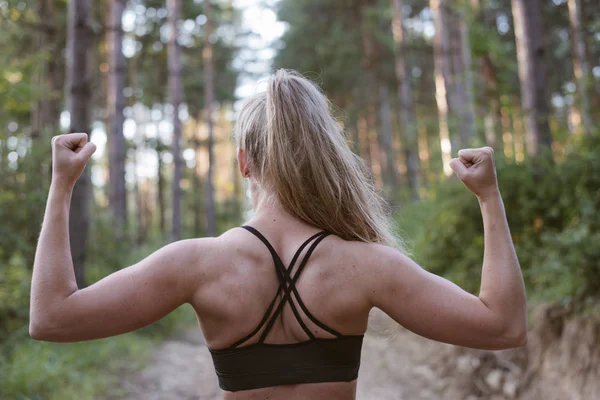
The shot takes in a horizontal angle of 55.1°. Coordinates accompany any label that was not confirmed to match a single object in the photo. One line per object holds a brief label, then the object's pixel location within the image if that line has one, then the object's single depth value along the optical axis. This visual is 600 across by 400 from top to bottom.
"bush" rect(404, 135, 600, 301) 5.13
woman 1.58
